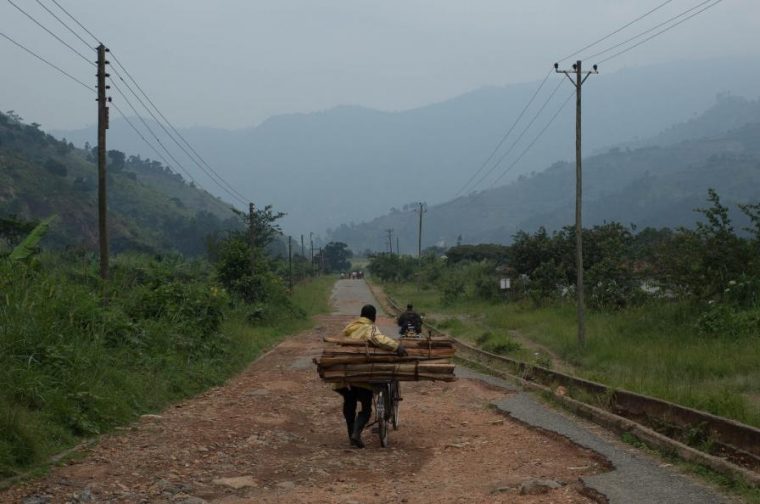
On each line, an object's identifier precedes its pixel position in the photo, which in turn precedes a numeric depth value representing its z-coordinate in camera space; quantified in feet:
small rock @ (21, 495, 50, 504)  22.91
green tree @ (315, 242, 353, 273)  475.31
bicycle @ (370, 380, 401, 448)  32.70
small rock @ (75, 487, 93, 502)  23.50
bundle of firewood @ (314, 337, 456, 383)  31.68
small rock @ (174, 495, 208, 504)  23.66
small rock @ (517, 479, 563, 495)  24.17
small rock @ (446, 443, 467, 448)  33.06
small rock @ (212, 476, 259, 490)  26.14
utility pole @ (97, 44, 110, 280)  58.49
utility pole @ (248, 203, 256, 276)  135.03
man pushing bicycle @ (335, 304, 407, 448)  31.99
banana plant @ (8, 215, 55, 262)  51.07
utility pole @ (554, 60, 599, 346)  69.51
